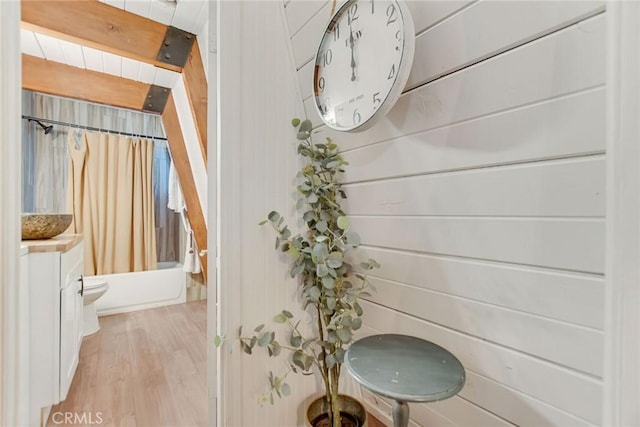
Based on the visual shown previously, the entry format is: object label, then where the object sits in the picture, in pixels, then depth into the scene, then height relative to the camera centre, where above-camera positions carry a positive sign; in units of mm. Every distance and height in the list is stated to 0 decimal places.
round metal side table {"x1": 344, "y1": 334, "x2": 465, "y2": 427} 556 -345
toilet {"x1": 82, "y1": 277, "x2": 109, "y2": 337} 2379 -814
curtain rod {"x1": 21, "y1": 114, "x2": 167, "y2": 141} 2837 +920
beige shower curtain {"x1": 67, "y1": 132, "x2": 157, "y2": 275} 3062 +119
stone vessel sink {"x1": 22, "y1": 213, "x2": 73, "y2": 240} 1441 -78
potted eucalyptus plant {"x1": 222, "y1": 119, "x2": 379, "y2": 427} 914 -233
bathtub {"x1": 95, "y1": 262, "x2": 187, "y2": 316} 2930 -867
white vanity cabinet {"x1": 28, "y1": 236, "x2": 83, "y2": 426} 1336 -573
